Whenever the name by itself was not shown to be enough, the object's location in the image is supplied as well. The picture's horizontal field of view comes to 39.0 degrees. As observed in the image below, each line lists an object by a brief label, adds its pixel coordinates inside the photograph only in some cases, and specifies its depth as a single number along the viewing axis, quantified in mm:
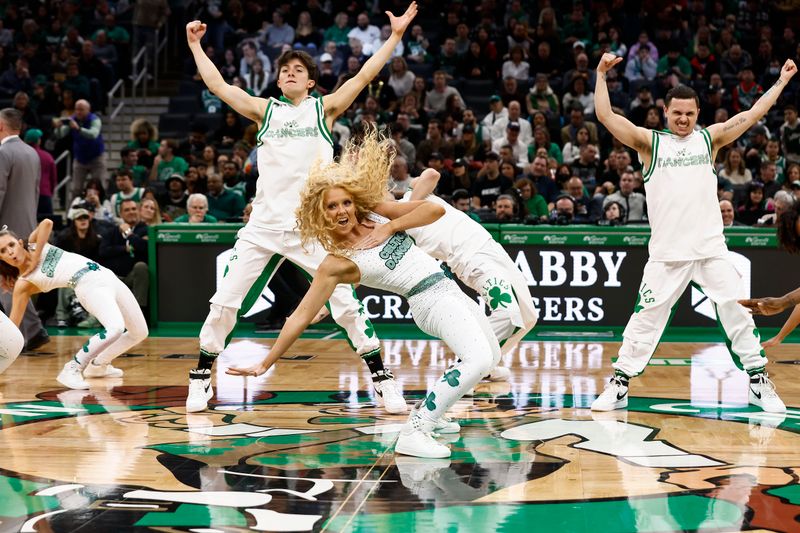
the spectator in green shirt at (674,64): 16875
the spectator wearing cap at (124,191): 13844
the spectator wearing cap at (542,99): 16000
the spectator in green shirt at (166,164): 15336
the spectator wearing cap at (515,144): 14875
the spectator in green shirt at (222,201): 13492
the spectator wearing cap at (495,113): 15469
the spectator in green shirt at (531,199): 12945
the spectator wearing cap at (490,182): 13664
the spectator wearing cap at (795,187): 12781
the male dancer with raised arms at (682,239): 6887
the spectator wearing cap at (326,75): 16562
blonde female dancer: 5547
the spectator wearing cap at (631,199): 12875
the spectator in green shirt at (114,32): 19047
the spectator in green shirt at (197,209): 12523
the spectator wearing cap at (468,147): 14922
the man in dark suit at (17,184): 9977
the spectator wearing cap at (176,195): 13828
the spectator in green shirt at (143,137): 16344
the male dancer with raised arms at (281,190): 6965
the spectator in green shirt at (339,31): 18281
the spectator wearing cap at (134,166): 15531
